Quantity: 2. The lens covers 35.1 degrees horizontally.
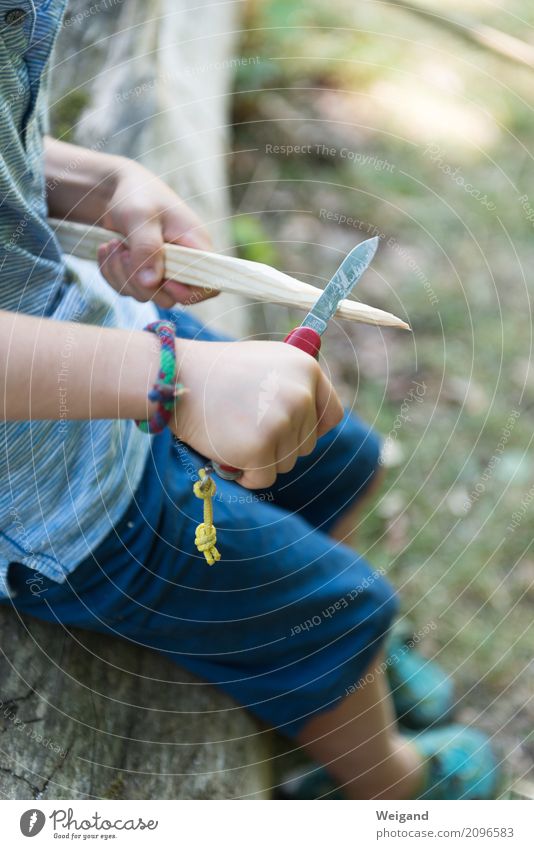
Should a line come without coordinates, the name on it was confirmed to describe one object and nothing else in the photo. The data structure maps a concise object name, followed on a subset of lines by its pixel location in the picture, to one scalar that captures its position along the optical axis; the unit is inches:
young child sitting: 19.1
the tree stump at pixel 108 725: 23.4
